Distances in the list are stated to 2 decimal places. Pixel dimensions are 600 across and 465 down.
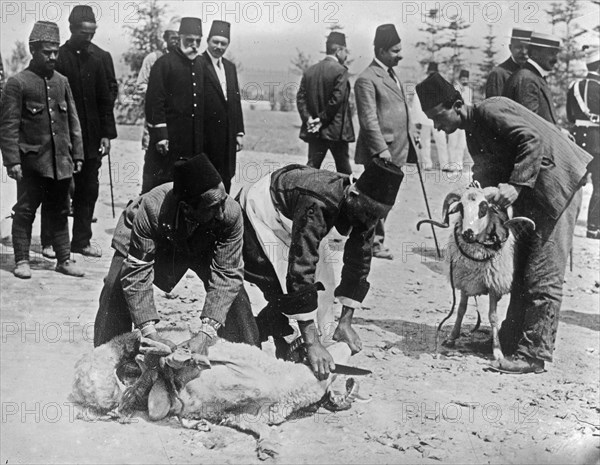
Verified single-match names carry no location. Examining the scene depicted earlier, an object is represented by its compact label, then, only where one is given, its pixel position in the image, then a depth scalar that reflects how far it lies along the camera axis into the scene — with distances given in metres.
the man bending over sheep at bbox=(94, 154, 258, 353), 4.30
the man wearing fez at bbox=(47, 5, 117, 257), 5.21
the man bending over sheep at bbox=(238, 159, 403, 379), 4.43
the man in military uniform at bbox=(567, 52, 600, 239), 8.52
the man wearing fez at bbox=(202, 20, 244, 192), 5.07
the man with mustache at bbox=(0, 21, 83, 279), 5.38
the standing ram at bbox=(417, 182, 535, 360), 5.17
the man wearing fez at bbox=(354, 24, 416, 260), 6.19
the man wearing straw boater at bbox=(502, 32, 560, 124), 5.61
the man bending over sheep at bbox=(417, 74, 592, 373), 5.04
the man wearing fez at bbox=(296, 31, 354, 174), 5.57
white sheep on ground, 4.41
